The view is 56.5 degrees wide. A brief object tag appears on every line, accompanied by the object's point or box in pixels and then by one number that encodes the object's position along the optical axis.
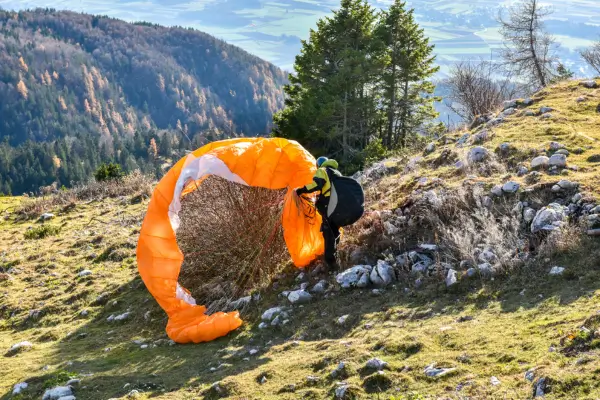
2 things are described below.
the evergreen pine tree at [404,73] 27.14
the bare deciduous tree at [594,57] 28.72
